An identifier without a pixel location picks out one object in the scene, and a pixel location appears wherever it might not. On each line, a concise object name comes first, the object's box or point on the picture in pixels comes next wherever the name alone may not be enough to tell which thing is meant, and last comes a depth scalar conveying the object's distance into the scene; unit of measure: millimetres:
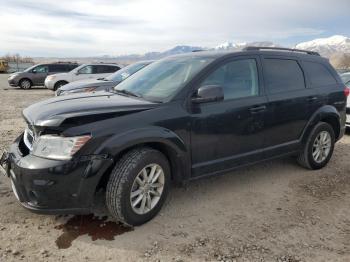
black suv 2971
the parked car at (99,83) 8820
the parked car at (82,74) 15867
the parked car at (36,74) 19609
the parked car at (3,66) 38938
